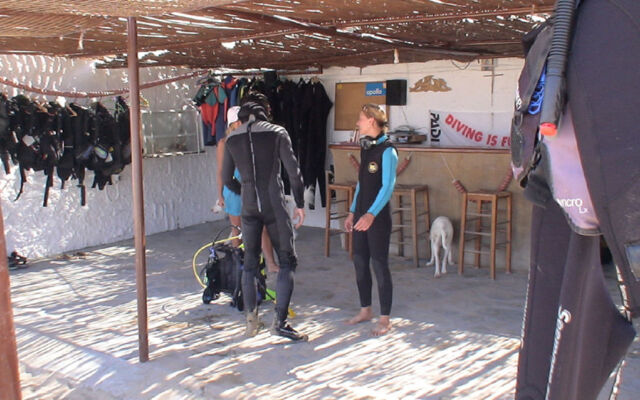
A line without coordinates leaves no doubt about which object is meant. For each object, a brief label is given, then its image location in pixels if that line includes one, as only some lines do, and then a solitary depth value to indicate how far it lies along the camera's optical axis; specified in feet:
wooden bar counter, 21.71
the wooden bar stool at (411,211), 22.82
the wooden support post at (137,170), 13.03
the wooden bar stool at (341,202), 24.16
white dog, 21.72
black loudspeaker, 26.61
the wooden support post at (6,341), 7.34
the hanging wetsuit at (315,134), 28.60
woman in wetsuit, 15.23
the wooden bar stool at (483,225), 21.07
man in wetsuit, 14.99
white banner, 24.04
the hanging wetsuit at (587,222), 4.16
